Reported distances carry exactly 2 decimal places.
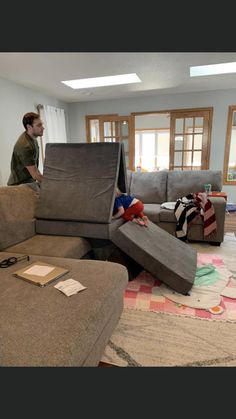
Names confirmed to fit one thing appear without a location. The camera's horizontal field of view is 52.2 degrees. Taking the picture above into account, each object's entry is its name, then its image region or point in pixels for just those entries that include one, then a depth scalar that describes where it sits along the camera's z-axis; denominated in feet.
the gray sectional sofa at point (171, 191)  9.97
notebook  4.67
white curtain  16.05
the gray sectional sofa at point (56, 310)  3.09
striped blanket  9.71
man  7.87
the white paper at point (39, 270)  4.94
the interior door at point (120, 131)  18.37
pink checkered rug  5.84
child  7.69
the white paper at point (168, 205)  10.59
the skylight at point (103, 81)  13.20
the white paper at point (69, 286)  4.32
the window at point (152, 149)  27.53
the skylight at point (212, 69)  11.90
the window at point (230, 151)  16.40
